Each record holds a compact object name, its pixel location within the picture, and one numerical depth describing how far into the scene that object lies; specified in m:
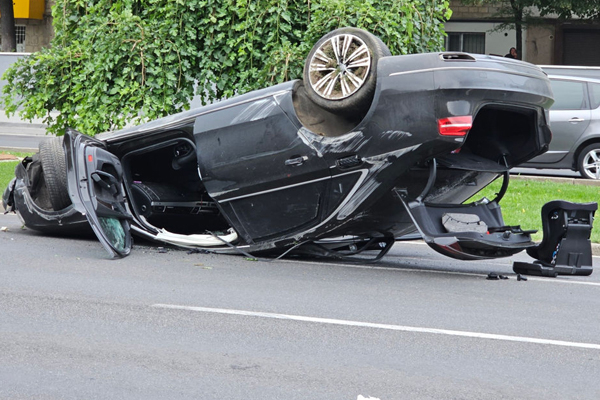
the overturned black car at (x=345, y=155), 13.13
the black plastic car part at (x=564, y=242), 14.45
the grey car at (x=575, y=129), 29.80
